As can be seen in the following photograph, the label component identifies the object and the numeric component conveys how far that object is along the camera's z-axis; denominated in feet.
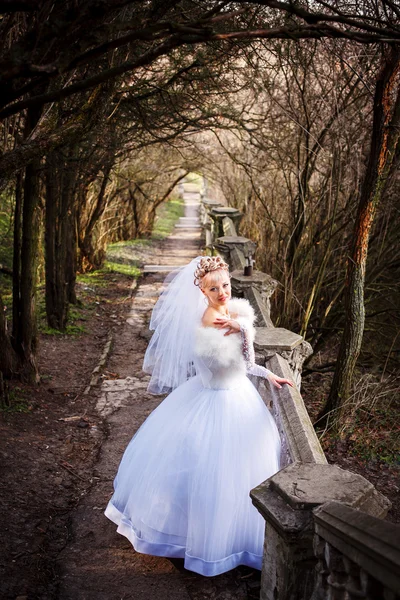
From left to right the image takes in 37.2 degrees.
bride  11.82
